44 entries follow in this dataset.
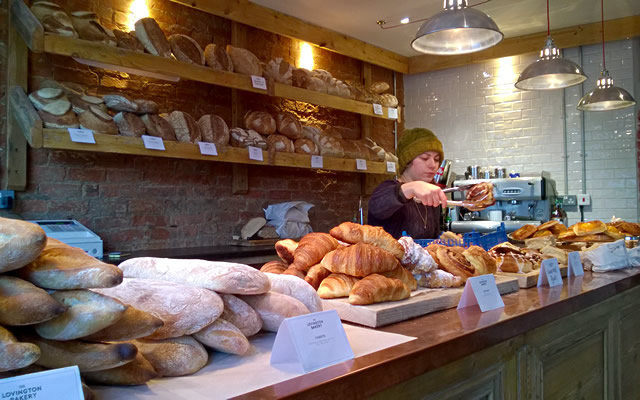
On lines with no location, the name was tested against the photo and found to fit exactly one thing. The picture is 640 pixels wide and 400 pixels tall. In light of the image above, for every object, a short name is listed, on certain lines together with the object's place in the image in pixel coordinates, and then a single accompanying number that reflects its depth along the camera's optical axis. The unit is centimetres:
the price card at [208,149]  352
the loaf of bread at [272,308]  103
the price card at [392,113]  522
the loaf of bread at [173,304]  84
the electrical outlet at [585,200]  521
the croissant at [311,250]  143
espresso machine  503
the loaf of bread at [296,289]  112
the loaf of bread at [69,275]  68
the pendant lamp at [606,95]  369
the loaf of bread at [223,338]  89
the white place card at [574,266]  211
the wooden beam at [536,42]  500
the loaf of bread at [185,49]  357
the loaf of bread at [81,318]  65
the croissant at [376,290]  127
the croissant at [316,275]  141
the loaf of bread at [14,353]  58
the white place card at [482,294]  144
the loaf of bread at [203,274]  96
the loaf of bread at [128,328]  71
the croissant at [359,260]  133
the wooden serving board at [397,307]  124
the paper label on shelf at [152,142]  323
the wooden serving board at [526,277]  185
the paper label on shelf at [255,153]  386
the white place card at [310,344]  89
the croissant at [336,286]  135
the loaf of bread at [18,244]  63
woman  272
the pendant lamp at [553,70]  311
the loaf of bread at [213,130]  365
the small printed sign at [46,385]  59
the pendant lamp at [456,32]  241
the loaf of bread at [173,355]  82
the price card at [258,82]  396
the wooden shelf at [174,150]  292
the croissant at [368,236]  149
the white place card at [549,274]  189
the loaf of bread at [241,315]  98
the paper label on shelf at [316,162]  432
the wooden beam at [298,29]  417
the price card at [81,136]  293
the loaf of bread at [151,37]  340
